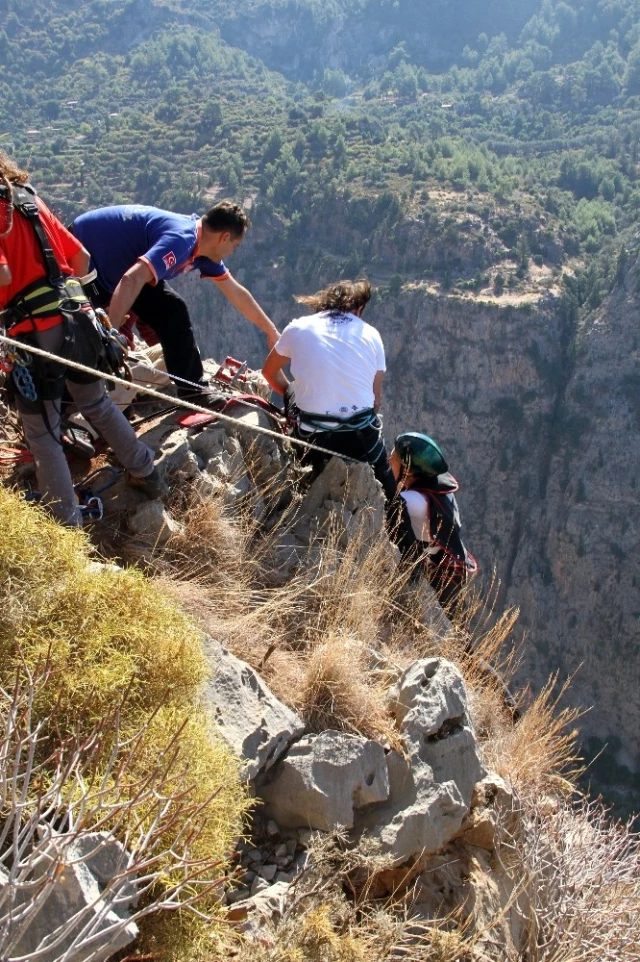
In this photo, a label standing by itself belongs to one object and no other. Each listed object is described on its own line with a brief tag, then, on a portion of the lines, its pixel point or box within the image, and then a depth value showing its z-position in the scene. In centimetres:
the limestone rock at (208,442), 447
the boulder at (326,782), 306
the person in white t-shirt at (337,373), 470
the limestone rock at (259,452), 463
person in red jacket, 337
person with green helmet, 498
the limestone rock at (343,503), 457
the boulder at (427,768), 322
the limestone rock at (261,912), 264
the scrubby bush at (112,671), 233
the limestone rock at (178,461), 427
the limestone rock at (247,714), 301
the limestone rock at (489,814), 349
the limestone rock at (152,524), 390
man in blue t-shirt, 415
